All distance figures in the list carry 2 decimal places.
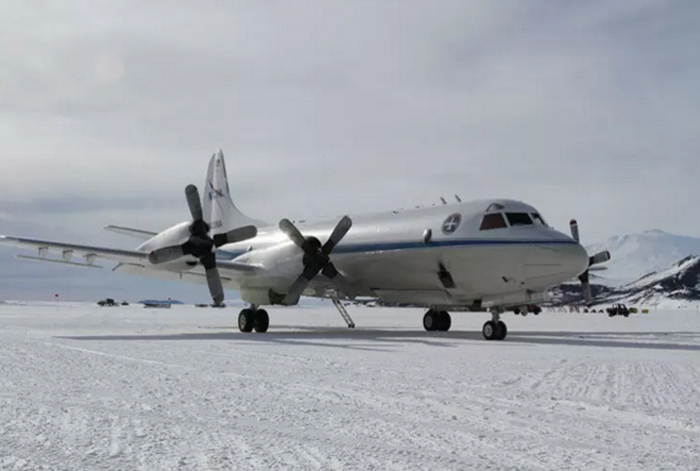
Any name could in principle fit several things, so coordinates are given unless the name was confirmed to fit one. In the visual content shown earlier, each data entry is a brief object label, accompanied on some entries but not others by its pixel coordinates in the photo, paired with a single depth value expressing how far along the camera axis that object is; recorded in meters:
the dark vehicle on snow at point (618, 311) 60.56
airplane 19.67
